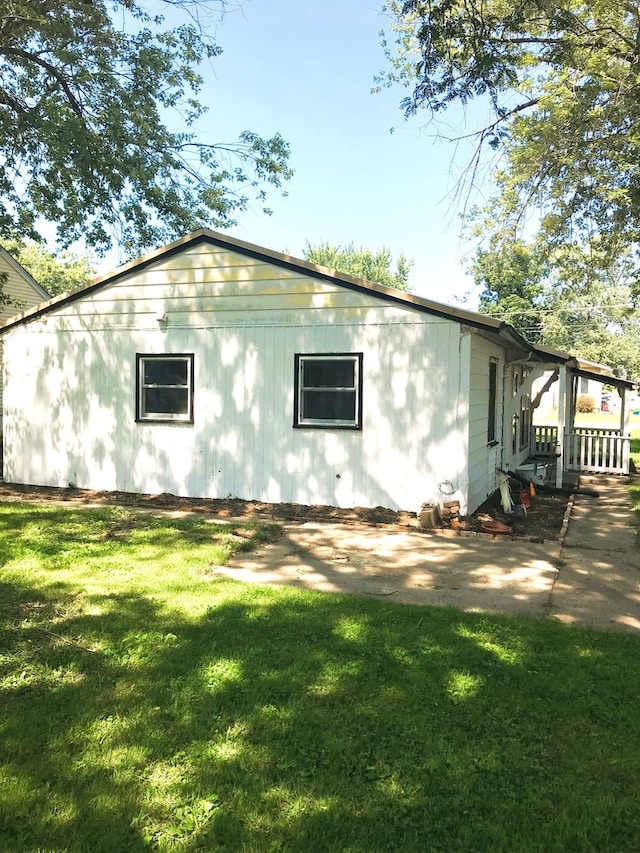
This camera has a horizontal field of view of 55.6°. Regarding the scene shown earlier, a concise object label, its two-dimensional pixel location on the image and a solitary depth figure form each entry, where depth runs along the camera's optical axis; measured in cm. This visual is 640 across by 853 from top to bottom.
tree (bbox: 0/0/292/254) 1238
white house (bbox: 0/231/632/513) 869
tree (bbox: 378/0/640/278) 792
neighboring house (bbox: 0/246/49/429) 2205
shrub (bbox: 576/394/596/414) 5028
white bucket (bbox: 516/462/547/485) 1243
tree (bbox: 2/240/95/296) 4678
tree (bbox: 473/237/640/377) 4925
